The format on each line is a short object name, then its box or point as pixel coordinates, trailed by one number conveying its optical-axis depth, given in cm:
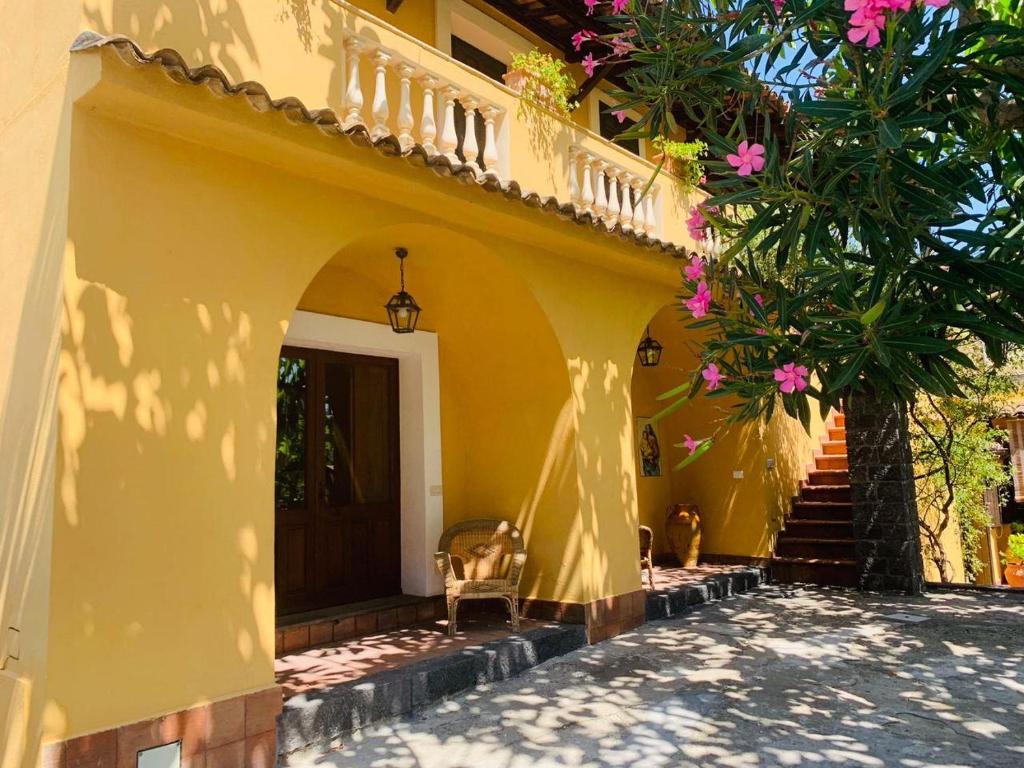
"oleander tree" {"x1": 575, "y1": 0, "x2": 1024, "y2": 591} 254
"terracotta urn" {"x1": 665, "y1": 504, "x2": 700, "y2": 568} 1079
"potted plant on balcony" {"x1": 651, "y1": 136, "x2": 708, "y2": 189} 852
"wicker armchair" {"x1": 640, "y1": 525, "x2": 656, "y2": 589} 872
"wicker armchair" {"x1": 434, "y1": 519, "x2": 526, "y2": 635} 708
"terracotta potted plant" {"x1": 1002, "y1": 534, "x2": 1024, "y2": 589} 1586
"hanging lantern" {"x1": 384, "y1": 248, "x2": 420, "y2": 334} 689
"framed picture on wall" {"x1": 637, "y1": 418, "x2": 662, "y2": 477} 1122
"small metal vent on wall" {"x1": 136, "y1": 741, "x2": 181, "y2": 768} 384
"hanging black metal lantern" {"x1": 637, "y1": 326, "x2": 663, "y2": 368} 1042
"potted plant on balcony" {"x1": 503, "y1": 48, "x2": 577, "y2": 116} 692
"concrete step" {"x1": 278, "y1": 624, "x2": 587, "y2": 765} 458
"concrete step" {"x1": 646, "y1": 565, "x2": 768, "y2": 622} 823
